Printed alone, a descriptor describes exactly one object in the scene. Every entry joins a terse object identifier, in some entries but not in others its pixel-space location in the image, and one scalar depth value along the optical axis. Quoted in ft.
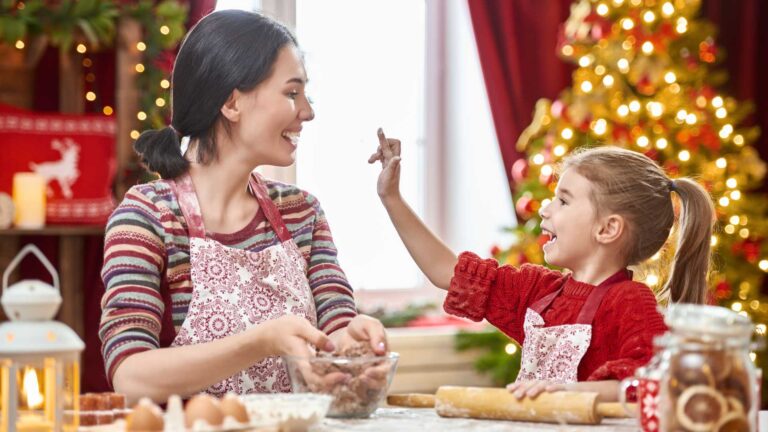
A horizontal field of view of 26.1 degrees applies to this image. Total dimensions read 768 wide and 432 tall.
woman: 7.14
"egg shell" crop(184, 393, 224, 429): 5.72
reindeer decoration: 13.16
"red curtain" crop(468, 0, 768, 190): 17.22
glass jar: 5.55
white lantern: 5.65
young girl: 7.95
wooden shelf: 12.61
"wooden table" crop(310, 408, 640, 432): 6.38
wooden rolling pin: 6.41
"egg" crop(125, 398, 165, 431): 5.68
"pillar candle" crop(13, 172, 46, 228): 12.76
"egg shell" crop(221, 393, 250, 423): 5.78
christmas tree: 15.78
